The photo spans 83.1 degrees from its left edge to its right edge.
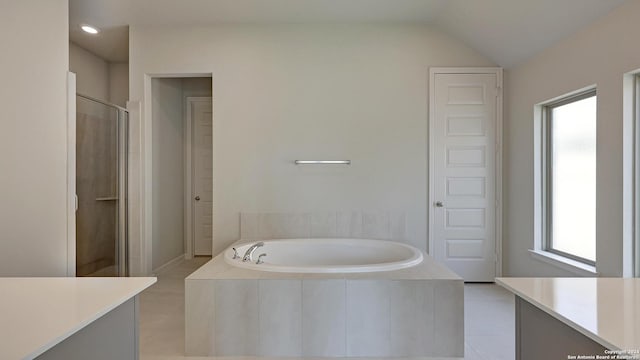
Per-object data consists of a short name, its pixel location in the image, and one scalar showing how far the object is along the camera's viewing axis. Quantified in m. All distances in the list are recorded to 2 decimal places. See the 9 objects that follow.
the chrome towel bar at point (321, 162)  3.53
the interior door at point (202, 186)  4.71
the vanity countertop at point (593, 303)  0.86
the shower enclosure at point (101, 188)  3.14
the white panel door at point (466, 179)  3.60
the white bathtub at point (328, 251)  3.17
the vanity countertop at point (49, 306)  0.83
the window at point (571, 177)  2.68
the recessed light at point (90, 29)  3.51
